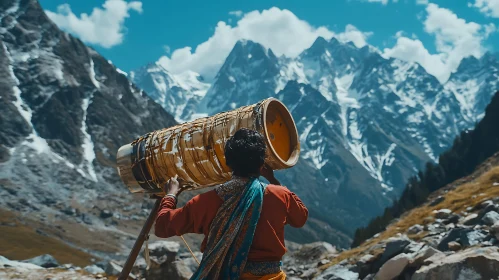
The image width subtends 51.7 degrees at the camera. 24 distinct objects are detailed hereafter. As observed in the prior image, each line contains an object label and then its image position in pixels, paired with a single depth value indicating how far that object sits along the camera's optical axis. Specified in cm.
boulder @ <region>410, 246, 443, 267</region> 1062
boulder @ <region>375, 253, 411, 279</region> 1094
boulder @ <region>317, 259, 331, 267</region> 2094
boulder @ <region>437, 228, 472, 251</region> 1291
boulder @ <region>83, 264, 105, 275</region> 1950
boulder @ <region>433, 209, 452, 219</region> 2035
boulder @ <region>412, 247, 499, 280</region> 904
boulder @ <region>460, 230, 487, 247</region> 1216
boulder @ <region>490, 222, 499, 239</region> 1166
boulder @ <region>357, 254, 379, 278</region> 1343
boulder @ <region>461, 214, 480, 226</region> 1511
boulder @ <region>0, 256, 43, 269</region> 1662
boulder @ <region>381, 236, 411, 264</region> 1286
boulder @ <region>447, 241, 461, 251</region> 1224
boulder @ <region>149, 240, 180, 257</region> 1775
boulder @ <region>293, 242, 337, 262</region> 2528
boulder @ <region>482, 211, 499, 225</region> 1391
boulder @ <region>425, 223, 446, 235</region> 1750
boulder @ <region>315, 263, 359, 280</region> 1358
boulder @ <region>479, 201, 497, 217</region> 1554
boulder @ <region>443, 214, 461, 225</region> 1858
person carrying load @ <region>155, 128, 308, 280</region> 509
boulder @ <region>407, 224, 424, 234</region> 1972
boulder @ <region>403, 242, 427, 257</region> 1238
